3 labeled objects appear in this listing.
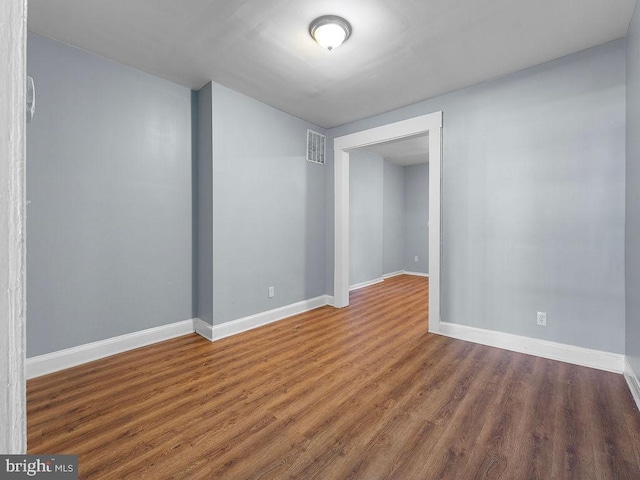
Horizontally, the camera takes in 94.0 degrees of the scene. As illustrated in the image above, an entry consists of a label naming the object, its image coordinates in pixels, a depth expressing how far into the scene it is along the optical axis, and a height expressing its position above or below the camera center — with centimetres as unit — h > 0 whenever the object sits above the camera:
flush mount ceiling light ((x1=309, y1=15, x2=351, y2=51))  215 +155
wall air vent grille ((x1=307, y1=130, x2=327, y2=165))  420 +133
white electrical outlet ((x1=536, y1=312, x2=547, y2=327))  269 -73
